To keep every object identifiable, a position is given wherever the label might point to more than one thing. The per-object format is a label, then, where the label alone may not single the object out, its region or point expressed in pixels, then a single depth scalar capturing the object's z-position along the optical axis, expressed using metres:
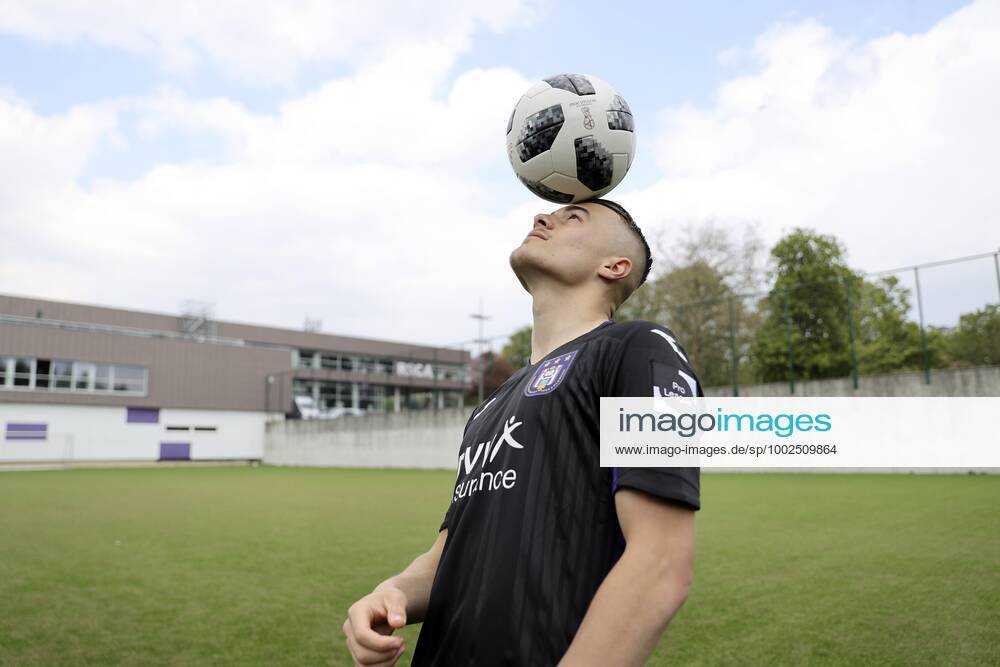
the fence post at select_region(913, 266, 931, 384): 16.55
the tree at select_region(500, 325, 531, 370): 26.73
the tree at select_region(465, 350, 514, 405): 28.92
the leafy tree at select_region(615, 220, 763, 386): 21.17
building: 35.19
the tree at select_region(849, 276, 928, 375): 16.97
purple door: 39.28
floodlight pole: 27.69
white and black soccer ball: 2.23
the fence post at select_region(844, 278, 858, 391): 18.16
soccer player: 1.25
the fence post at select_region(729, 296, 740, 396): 20.57
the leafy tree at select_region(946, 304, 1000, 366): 15.52
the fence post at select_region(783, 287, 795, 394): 18.88
